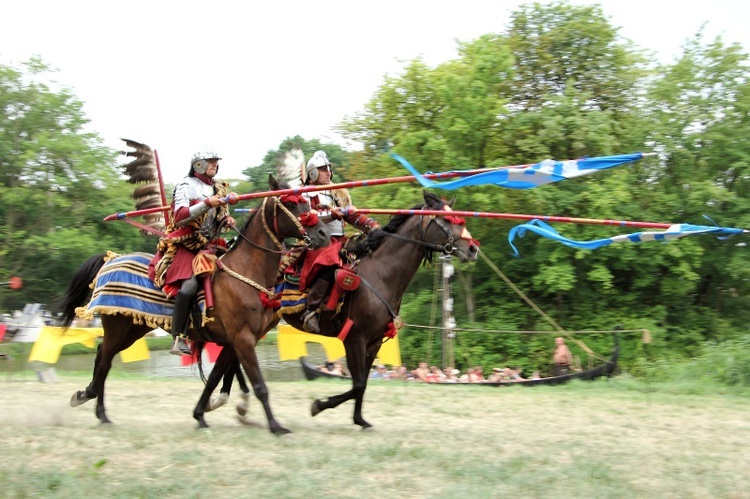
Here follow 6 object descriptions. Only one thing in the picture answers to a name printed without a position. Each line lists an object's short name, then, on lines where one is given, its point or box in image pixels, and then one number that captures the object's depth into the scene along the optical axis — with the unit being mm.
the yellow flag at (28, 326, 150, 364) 14164
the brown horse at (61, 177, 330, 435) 7883
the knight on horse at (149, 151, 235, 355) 8078
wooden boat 14570
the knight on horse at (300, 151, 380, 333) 8703
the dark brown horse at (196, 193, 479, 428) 8508
